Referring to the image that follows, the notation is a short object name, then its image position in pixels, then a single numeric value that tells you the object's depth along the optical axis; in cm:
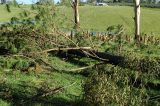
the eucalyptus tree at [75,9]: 1698
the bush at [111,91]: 669
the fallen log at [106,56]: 909
